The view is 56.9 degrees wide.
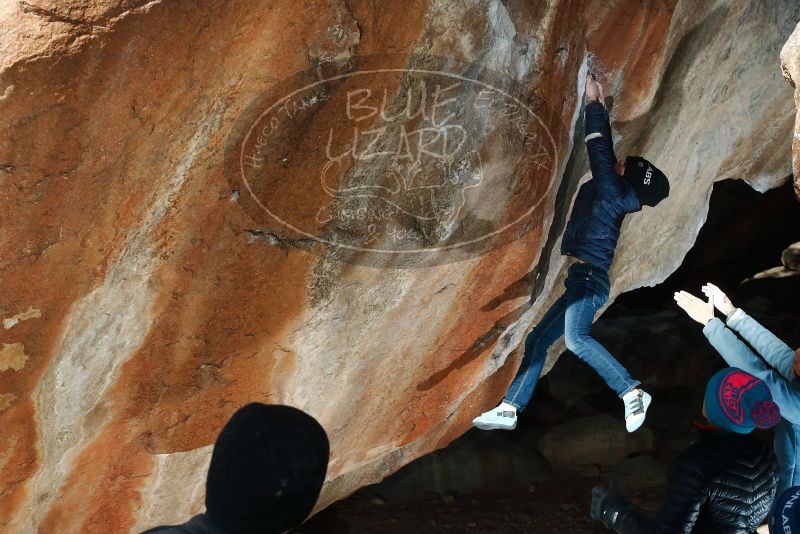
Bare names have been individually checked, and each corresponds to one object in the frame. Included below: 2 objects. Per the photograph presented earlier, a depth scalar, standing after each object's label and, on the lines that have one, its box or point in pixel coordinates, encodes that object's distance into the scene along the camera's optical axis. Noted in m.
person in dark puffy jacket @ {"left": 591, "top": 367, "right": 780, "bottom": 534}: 3.07
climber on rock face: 3.66
